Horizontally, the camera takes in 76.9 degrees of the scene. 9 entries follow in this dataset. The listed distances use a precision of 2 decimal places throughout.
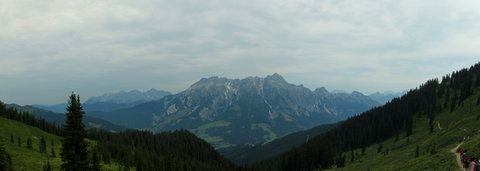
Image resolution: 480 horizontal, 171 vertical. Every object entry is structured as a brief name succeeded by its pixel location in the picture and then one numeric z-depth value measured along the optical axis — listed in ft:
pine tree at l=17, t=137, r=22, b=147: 412.85
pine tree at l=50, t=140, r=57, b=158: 392.43
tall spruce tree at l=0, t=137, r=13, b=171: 147.98
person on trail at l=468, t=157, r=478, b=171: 129.62
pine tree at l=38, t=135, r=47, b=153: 410.93
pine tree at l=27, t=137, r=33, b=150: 412.46
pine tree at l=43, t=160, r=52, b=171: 304.65
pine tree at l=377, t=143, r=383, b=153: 568.41
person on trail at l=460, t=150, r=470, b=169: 157.79
